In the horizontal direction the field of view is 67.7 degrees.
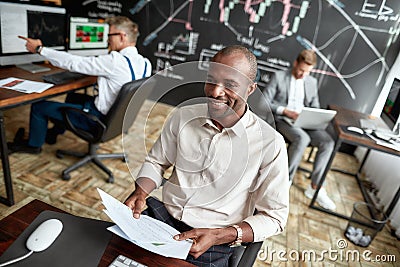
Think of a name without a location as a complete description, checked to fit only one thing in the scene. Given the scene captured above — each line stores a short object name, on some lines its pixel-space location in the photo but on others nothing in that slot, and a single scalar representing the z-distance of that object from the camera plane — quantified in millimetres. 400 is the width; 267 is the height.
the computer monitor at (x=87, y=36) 2430
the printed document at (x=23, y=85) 1766
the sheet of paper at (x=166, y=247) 772
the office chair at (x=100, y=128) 1872
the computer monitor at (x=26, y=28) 1941
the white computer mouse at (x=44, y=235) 727
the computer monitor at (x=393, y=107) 2020
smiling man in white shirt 827
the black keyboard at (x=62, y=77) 1973
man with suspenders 1926
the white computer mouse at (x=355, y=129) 2146
